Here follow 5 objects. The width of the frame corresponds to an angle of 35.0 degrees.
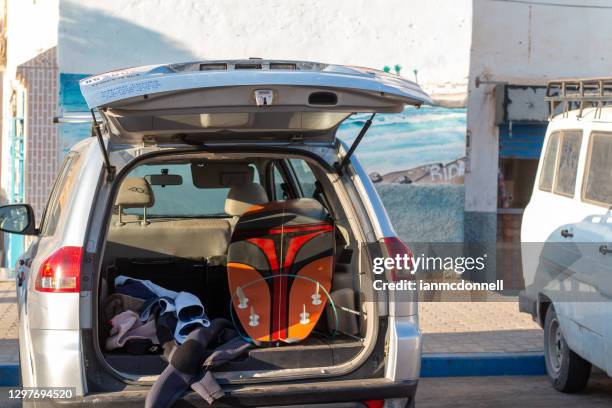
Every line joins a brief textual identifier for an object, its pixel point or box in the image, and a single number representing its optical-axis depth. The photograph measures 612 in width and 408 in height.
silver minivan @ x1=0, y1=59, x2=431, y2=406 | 4.36
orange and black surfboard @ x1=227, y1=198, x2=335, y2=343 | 5.11
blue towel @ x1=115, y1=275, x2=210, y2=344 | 4.88
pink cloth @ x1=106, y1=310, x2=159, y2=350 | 4.79
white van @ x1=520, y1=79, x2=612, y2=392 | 6.54
